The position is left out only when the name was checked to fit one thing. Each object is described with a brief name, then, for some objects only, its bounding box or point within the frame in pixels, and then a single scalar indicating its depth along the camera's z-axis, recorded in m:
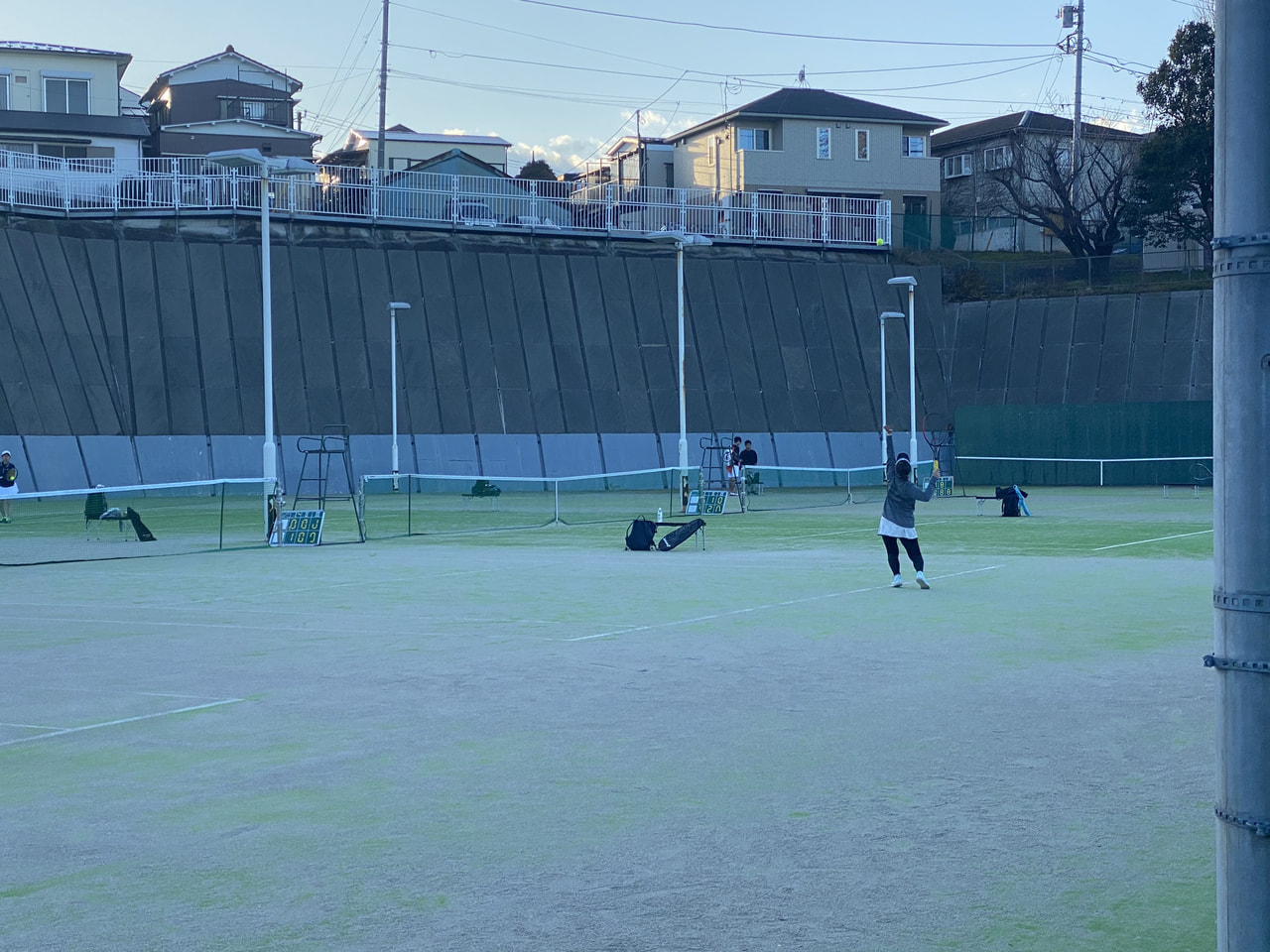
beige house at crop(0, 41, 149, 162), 60.28
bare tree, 60.59
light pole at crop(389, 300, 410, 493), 43.78
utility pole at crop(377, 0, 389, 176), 65.94
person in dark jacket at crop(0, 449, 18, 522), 29.55
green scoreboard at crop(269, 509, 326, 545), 24.86
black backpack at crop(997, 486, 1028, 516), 30.69
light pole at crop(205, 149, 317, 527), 23.91
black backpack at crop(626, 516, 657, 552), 22.73
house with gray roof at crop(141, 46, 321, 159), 69.12
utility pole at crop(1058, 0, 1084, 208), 60.41
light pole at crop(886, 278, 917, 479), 41.41
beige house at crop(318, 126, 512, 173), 71.75
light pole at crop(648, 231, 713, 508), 34.44
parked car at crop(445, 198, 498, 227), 52.78
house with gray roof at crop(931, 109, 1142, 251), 63.71
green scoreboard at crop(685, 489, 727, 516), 33.06
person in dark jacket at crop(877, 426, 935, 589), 16.23
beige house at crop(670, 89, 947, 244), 65.44
